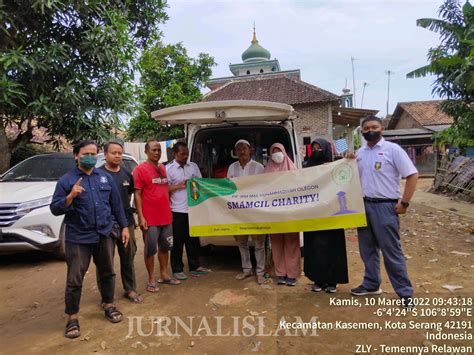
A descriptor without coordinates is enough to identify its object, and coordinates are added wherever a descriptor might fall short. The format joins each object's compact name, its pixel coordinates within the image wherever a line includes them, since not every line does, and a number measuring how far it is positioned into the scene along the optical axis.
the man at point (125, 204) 3.93
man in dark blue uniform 3.35
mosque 21.55
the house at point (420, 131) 25.20
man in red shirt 4.23
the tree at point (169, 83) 17.83
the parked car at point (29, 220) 5.28
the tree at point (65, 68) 7.59
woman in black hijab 4.09
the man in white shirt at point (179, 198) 4.66
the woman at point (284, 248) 4.40
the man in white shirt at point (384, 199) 3.62
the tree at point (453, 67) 11.95
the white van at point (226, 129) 4.35
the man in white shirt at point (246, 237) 4.61
